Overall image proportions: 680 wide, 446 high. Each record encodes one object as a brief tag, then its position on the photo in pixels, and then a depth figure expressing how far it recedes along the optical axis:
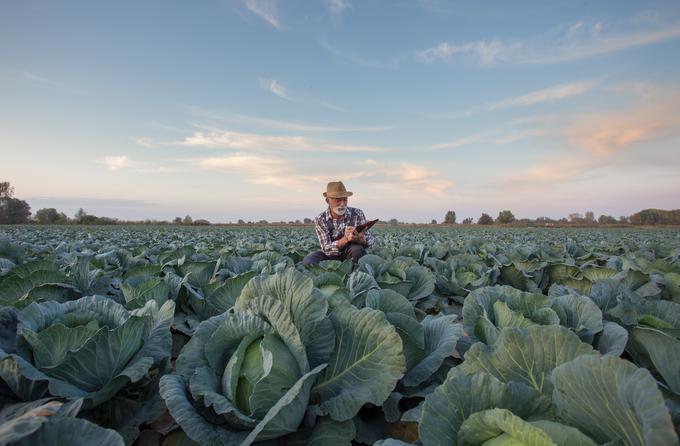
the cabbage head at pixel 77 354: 1.49
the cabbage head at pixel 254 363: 1.32
